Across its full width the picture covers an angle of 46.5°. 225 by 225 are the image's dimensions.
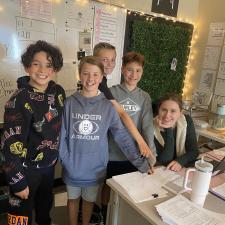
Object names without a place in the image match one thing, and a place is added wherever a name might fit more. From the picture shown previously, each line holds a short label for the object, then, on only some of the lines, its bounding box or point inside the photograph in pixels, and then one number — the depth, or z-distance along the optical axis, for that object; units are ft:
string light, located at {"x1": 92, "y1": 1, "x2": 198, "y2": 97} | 10.97
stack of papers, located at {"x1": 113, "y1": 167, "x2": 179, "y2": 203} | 4.22
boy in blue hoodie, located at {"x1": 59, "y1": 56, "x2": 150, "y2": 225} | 5.07
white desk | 3.82
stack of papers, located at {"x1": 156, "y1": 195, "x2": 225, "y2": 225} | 3.60
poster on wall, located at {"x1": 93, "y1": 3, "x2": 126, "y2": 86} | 8.63
